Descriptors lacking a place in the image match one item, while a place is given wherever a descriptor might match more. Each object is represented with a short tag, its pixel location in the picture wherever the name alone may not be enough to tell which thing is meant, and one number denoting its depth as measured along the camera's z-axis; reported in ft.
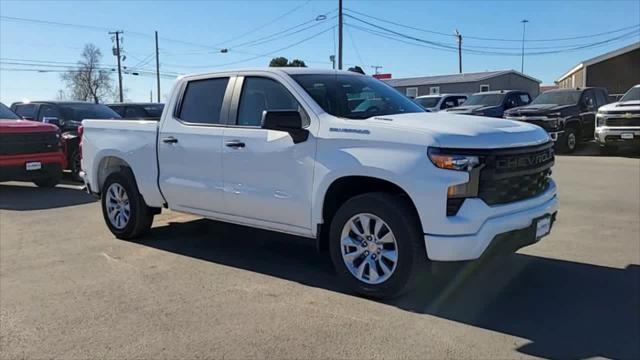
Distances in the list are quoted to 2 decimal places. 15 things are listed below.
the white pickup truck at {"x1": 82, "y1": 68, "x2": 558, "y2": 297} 14.37
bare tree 276.41
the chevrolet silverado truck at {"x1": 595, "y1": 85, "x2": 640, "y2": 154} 52.11
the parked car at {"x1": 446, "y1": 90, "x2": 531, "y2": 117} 60.59
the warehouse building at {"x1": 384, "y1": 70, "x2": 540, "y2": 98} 167.24
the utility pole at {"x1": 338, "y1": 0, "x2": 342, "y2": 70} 113.83
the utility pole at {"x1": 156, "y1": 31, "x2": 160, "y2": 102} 208.03
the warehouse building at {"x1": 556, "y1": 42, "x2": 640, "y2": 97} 129.70
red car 35.86
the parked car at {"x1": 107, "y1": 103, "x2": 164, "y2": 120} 56.60
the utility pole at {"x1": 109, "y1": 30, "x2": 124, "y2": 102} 210.26
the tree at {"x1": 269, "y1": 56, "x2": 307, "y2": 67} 168.27
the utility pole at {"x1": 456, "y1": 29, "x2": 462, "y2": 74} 198.34
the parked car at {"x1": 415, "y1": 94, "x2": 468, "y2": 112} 71.26
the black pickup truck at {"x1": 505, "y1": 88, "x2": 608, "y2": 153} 56.29
